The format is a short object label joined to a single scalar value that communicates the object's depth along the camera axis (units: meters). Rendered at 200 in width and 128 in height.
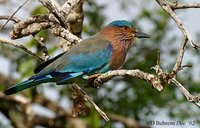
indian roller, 10.12
